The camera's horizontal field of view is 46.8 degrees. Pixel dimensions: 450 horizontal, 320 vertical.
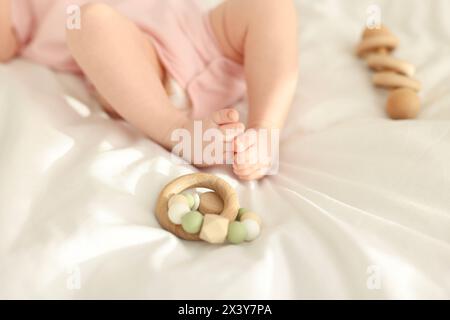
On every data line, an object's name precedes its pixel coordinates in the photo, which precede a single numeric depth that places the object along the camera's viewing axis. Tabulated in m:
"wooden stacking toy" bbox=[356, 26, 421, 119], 0.86
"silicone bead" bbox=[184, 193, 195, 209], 0.67
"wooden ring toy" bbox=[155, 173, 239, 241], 0.65
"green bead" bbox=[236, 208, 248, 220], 0.67
